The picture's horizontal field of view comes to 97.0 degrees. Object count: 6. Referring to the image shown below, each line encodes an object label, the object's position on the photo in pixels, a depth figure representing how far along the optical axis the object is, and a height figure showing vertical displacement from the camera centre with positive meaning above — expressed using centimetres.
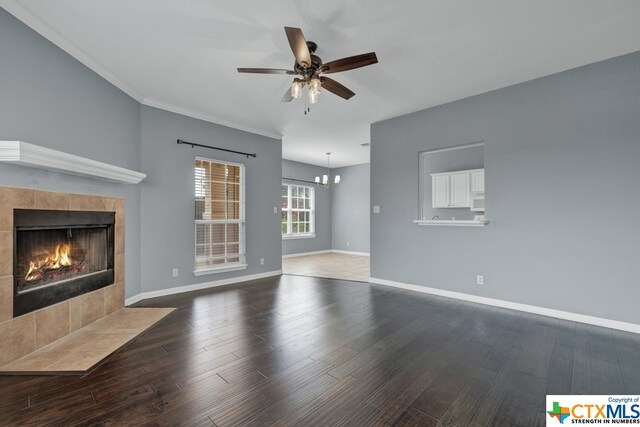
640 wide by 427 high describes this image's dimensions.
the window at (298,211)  870 +15
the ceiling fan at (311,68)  226 +132
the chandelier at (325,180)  704 +91
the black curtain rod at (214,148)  443 +116
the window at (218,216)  474 +0
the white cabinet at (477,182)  545 +65
